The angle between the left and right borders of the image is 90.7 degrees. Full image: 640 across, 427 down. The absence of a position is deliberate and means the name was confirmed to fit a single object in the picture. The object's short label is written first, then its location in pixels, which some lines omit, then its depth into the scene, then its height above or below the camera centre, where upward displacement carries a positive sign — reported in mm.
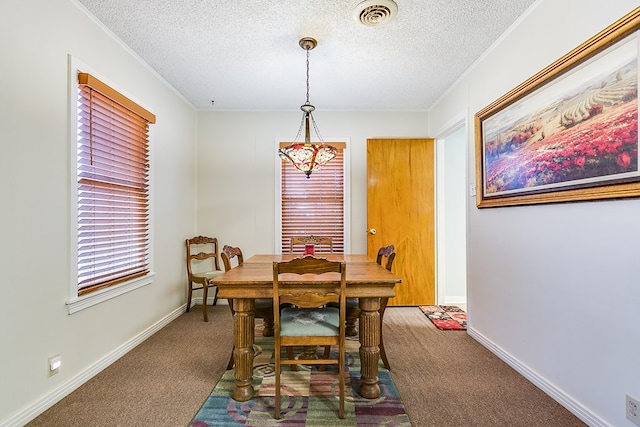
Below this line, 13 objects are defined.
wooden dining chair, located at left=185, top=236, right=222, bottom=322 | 3594 -558
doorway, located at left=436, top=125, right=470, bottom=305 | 4320 -25
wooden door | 3998 +107
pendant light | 2486 +540
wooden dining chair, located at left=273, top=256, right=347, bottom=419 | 1769 -597
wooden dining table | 1943 -574
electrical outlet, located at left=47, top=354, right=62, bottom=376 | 1921 -883
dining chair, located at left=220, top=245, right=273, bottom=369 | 2318 -652
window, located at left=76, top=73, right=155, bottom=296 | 2246 +274
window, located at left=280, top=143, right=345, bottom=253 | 4262 +211
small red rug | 3307 -1113
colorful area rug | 1771 -1123
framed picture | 1522 +548
